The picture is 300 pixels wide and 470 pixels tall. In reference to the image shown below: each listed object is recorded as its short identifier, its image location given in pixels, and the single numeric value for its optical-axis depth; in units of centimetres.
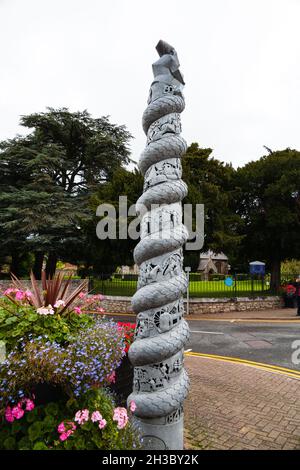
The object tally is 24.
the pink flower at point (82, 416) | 268
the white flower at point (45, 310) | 354
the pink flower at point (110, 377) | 324
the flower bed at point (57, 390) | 268
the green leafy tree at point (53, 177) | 2092
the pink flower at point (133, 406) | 327
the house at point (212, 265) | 5244
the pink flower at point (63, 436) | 258
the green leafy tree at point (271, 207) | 2038
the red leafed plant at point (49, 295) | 407
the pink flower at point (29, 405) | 266
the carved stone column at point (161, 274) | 350
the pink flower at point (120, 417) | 285
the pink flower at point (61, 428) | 261
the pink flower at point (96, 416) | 270
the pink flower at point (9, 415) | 266
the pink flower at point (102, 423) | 270
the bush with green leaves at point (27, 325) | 343
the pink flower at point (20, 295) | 409
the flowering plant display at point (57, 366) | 269
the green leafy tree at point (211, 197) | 1716
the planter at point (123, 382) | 434
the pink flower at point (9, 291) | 416
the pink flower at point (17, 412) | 263
